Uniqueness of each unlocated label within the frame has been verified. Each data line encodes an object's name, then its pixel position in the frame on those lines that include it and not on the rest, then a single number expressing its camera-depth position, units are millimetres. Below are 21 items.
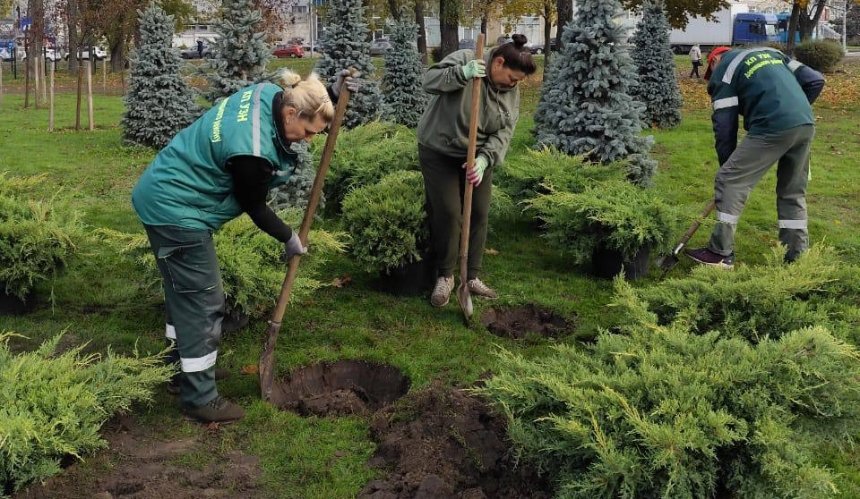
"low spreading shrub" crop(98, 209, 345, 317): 4758
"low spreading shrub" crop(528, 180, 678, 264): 6102
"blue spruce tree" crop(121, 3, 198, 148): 12898
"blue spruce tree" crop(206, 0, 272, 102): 8297
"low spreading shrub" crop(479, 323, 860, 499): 2814
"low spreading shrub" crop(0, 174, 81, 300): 5020
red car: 45994
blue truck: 45031
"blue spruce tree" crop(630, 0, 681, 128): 14898
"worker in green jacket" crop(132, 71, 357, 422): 3560
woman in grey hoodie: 5090
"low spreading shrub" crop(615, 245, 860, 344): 4004
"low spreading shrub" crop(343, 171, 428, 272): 5707
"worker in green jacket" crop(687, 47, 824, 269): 5945
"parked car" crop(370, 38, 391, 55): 40328
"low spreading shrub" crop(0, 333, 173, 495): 3109
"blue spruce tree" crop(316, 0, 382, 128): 12258
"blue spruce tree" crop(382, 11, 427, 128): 14234
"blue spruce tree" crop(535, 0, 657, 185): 8242
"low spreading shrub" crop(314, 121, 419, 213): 7578
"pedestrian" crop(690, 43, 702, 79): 25281
